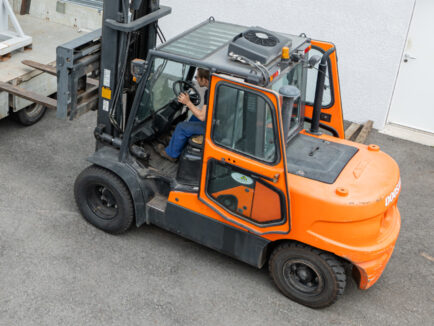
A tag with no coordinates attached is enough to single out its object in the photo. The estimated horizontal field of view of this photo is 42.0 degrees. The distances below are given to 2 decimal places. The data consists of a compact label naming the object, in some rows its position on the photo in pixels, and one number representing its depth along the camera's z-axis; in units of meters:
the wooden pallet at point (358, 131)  8.10
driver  5.15
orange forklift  4.72
